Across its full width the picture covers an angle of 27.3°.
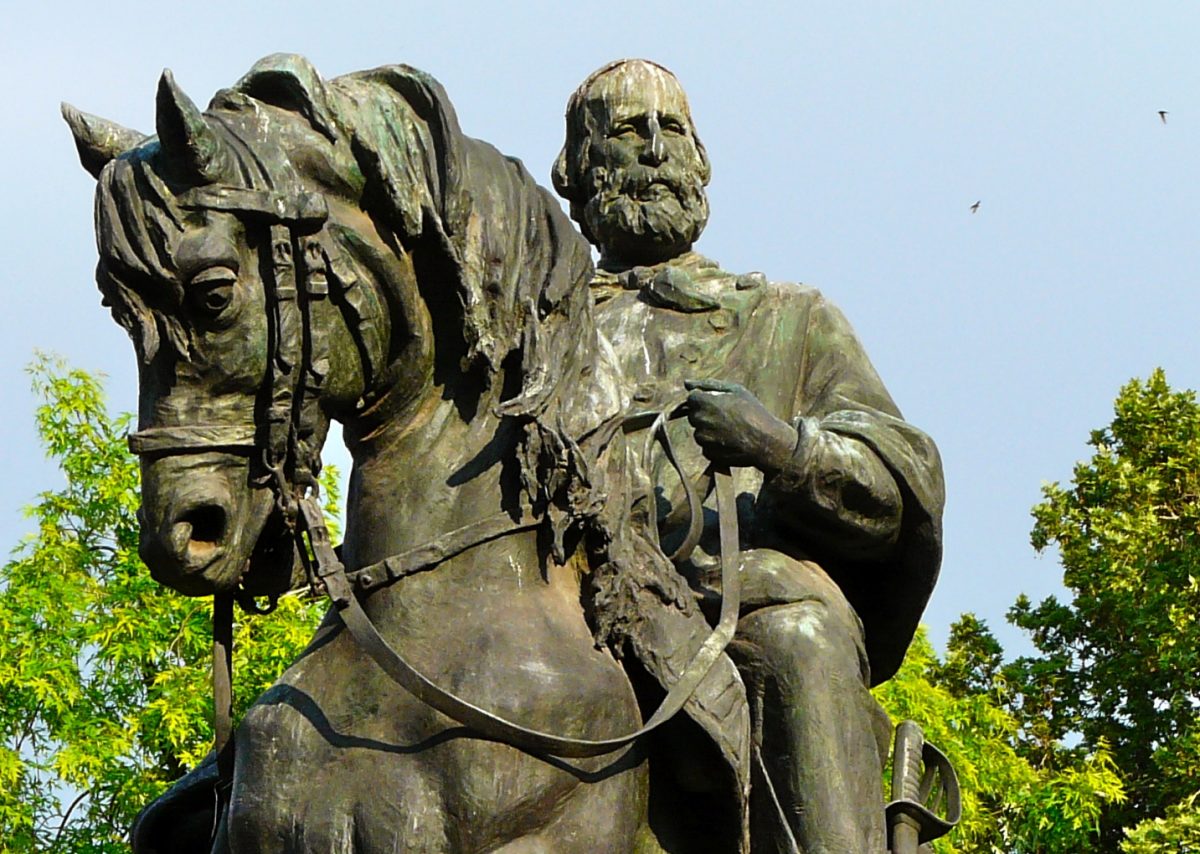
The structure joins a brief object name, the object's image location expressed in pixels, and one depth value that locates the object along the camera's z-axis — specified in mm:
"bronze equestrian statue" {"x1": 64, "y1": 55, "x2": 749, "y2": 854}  5180
